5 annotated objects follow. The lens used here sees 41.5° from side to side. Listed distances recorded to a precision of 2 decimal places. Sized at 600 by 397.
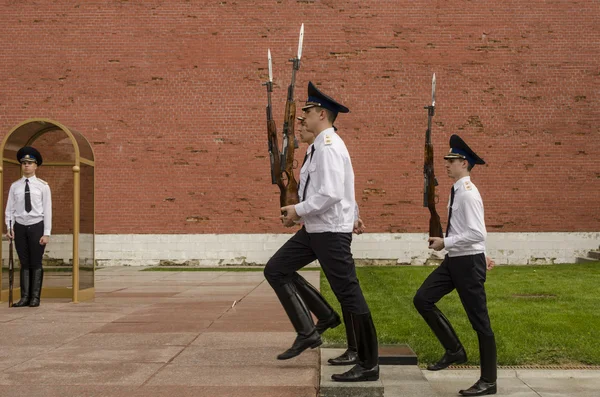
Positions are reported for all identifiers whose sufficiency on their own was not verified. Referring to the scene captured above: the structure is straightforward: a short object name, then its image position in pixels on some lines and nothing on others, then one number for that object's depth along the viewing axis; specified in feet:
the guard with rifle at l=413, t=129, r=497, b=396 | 17.29
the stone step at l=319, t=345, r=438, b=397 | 15.66
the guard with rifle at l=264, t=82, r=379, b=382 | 16.48
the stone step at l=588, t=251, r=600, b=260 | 60.18
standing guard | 32.73
